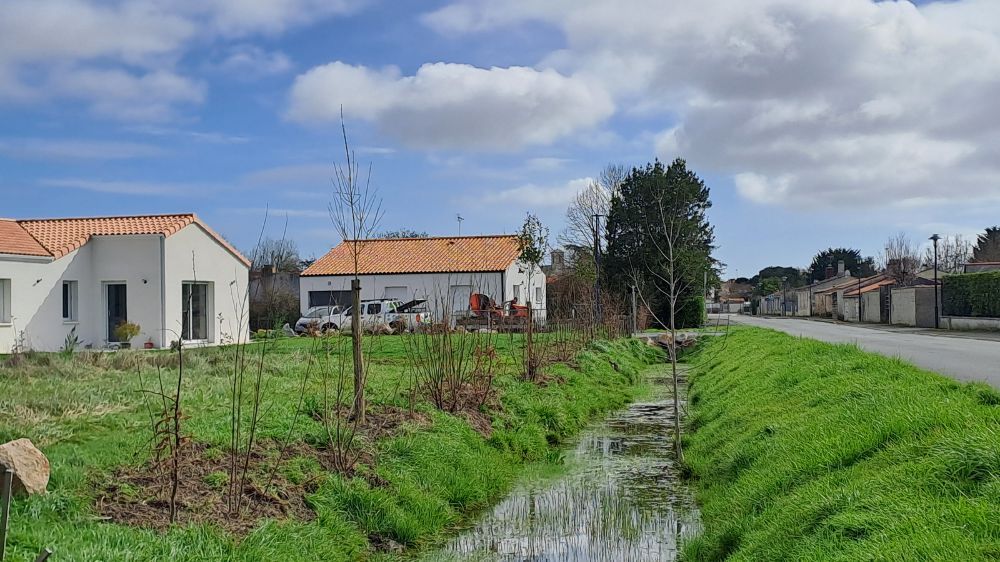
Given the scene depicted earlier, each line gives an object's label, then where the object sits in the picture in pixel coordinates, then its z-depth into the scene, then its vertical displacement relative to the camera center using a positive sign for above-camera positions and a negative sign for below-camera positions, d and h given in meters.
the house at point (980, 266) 57.25 +2.13
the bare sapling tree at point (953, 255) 83.00 +4.36
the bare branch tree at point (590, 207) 55.77 +6.68
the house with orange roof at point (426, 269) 40.56 +1.81
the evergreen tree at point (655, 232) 44.19 +3.94
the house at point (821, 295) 76.25 +0.44
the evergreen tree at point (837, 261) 107.88 +5.00
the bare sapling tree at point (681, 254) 39.96 +2.40
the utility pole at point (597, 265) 34.45 +2.01
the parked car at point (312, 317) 34.34 -0.47
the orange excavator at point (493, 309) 26.58 -0.23
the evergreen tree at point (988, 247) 77.12 +4.82
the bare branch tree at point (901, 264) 63.88 +3.06
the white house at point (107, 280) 23.61 +0.93
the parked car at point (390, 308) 33.84 -0.14
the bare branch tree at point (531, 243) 36.78 +2.74
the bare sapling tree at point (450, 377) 12.41 -1.19
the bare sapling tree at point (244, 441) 6.88 -1.35
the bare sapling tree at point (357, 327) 9.30 -0.25
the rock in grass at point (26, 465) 6.07 -1.19
